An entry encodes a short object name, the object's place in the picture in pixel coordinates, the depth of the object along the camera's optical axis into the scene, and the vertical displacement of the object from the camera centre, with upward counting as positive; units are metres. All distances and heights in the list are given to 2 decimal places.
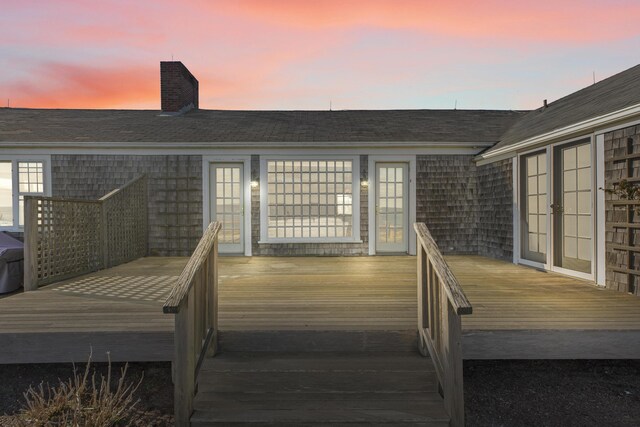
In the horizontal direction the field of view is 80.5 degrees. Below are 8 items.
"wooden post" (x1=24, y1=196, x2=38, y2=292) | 4.79 -0.45
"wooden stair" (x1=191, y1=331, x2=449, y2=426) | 2.46 -1.31
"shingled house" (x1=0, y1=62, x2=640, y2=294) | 7.99 +0.57
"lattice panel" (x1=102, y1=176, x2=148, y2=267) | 6.70 -0.28
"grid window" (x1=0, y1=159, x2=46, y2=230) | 8.08 +0.53
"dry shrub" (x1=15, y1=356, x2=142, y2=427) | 2.63 -1.49
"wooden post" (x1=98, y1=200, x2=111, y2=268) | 6.43 -0.46
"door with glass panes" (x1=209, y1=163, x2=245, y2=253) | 8.27 +0.15
